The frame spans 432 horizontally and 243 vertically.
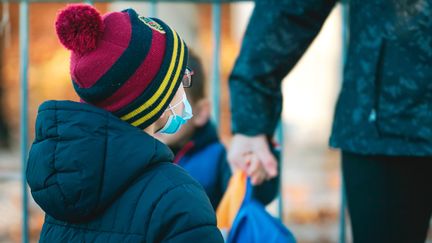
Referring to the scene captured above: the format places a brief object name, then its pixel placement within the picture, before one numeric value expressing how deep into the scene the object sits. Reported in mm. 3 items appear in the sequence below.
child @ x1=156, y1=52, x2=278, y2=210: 5789
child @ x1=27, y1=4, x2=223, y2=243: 3252
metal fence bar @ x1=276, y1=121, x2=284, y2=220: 6692
